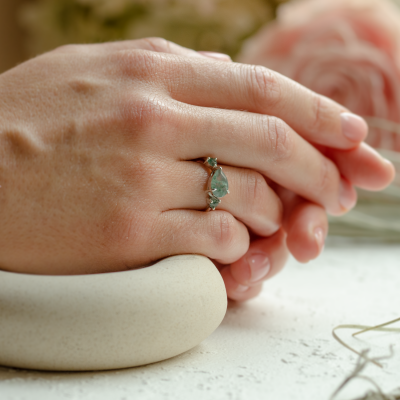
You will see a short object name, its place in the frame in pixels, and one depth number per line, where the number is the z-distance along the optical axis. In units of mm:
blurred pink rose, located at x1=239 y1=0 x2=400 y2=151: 638
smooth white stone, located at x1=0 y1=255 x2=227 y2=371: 398
